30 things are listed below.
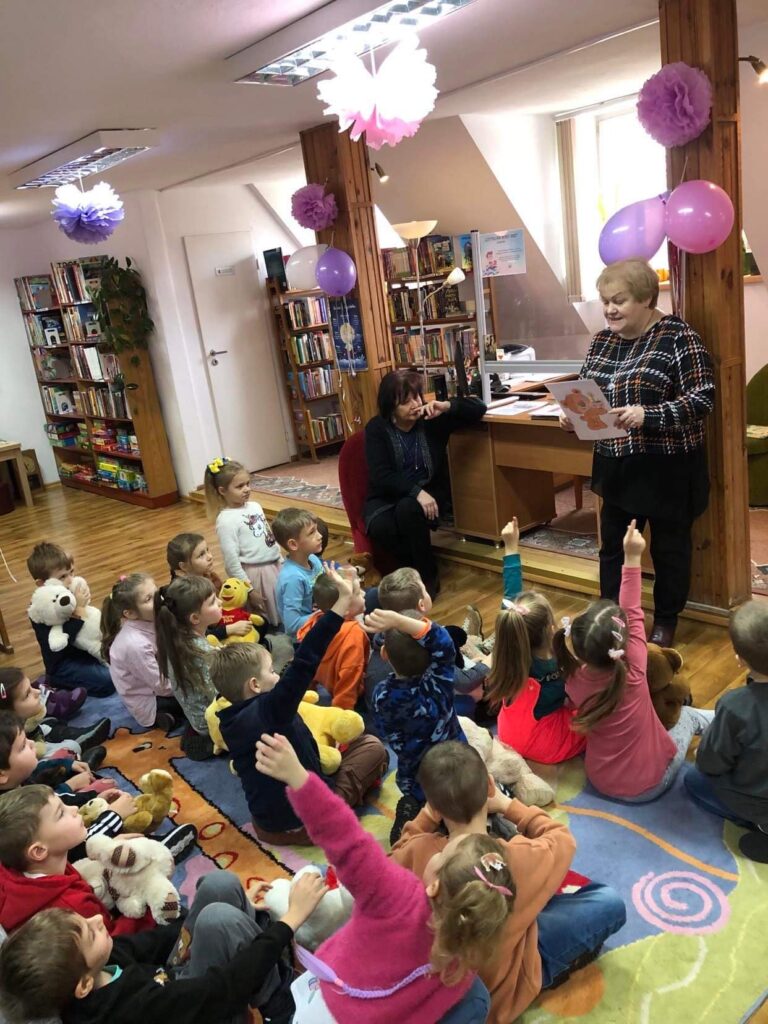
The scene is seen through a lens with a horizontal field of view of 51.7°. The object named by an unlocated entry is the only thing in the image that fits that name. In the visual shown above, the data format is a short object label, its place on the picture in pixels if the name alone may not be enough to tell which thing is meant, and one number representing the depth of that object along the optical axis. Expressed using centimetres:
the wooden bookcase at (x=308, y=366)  706
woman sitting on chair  400
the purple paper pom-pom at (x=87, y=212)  404
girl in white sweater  368
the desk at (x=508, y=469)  402
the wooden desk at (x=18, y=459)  738
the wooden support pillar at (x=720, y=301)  288
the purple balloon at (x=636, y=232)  302
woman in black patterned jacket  290
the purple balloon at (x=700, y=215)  282
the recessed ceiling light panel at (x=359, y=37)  269
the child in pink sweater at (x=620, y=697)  217
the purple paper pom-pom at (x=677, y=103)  277
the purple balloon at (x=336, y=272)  442
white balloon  450
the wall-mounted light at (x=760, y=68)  304
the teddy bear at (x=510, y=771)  232
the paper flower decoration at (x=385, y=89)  241
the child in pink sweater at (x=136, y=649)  308
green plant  634
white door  668
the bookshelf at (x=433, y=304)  596
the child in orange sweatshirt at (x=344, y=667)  296
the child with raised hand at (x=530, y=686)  232
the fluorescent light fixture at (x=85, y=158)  402
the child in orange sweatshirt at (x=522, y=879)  158
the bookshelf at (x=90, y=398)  675
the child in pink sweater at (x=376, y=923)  139
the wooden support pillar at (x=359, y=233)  443
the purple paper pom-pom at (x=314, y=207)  438
